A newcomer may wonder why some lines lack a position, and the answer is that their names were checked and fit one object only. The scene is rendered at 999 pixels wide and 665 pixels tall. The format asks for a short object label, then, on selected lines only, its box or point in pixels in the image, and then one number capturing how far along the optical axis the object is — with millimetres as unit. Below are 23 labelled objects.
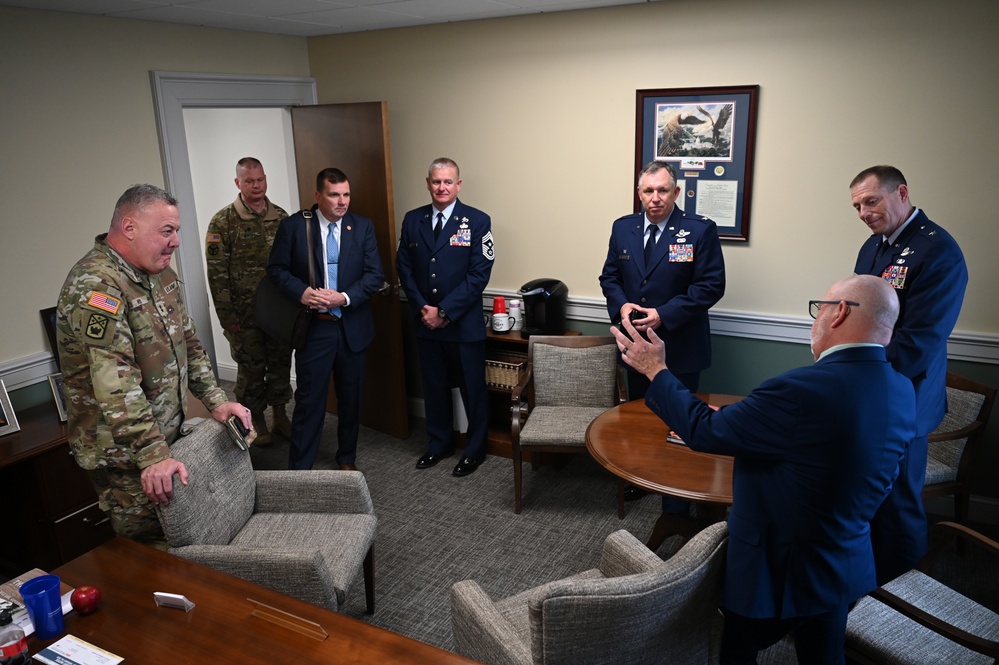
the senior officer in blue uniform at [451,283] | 3959
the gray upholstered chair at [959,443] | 2969
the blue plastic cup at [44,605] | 1705
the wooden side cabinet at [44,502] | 2969
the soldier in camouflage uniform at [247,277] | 4145
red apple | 1801
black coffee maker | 4074
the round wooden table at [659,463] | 2498
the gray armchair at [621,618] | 1606
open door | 4250
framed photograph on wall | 3648
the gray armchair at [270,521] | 2225
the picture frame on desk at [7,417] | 3049
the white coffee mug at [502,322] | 4227
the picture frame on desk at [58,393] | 3211
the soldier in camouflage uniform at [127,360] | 2223
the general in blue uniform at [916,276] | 2768
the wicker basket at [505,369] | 4154
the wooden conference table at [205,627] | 1680
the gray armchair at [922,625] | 1876
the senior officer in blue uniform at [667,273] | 3434
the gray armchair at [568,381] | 3711
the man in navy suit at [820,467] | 1682
